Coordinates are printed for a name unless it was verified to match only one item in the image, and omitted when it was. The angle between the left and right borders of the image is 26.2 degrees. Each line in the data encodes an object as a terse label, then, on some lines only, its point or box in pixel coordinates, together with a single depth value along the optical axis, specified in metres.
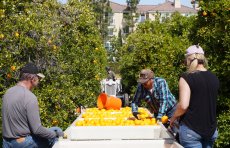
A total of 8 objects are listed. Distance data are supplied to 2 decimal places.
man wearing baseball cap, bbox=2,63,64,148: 6.04
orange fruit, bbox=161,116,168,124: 7.16
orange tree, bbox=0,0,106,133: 9.35
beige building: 96.38
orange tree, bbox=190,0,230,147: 8.99
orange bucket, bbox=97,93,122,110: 10.87
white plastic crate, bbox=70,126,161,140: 6.79
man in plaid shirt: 7.59
